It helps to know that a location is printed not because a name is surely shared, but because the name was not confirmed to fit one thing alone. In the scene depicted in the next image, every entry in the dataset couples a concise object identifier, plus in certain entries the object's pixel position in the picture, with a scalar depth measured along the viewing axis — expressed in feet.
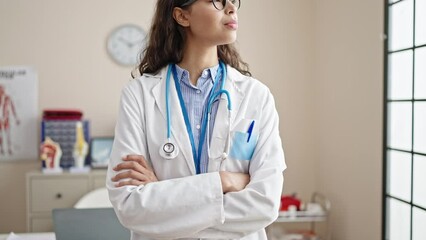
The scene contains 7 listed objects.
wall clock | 15.12
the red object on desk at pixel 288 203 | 13.78
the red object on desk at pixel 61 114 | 14.33
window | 10.37
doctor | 4.60
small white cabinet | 13.65
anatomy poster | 14.79
